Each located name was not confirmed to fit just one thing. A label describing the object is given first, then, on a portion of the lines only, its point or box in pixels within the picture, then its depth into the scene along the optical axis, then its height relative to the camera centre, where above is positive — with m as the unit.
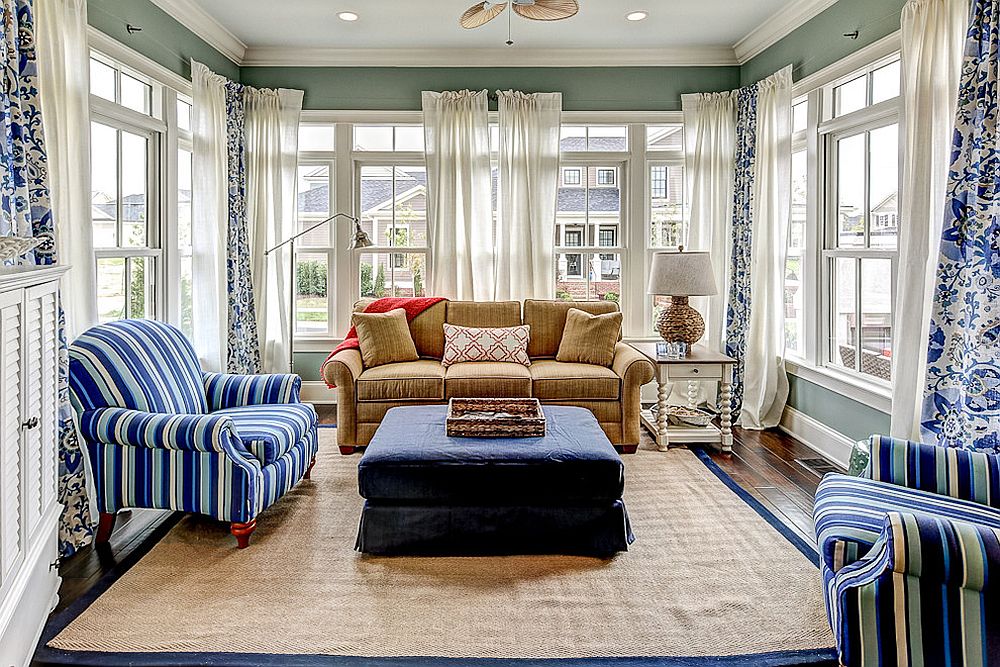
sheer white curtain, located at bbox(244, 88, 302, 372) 5.61 +0.73
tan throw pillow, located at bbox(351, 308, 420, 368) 4.87 -0.28
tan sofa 4.57 -0.57
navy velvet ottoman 3.00 -0.83
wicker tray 3.31 -0.56
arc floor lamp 5.02 +0.10
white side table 4.74 -0.60
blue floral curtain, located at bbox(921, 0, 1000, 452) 2.92 +0.08
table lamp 4.78 +0.05
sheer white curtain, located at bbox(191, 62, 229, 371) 4.95 +0.49
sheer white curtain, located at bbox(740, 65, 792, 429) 4.98 +0.25
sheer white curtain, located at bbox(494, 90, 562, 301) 5.65 +0.81
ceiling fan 3.65 +1.39
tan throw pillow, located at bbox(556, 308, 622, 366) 4.91 -0.30
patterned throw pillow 5.01 -0.34
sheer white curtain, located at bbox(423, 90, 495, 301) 5.66 +0.74
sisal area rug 2.29 -1.05
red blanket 5.29 -0.07
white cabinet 1.96 -0.46
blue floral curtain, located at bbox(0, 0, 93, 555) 2.69 +0.52
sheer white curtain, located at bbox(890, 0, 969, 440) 3.36 +0.56
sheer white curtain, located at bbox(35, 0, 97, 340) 3.16 +0.69
